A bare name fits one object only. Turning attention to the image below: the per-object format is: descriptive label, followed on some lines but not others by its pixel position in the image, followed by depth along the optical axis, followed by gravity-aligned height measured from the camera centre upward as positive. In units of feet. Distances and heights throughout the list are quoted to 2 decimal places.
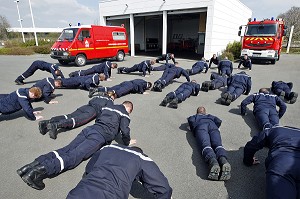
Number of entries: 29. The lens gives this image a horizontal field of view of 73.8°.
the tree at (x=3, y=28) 138.64 +11.28
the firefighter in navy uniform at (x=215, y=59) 39.36 -2.97
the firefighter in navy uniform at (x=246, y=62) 40.01 -3.69
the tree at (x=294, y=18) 118.21 +15.04
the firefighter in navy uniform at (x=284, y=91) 21.56 -5.12
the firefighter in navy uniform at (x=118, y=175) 6.39 -4.40
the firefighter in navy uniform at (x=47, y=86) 19.82 -4.04
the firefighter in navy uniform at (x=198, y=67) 35.58 -4.08
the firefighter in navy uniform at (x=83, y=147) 9.29 -5.43
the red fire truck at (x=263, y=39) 44.42 +0.95
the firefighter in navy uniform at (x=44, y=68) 26.86 -3.13
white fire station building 52.90 +7.94
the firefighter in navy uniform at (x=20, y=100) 15.33 -4.17
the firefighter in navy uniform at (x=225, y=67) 31.63 -3.65
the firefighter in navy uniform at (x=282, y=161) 7.34 -4.61
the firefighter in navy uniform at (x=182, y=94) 20.08 -5.19
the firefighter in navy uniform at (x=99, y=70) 30.09 -3.84
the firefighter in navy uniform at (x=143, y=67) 32.42 -3.75
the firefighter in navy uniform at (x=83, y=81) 24.72 -4.52
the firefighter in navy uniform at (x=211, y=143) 9.79 -5.61
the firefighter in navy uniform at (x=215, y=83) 25.93 -5.09
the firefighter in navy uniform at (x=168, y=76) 25.52 -4.19
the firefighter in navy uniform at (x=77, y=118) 13.85 -5.23
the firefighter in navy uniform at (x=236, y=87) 20.93 -4.72
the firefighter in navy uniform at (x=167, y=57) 39.69 -2.56
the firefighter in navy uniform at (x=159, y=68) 40.01 -4.72
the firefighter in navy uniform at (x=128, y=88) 22.47 -4.94
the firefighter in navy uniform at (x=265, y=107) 14.99 -4.98
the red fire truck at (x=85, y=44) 40.83 +0.08
